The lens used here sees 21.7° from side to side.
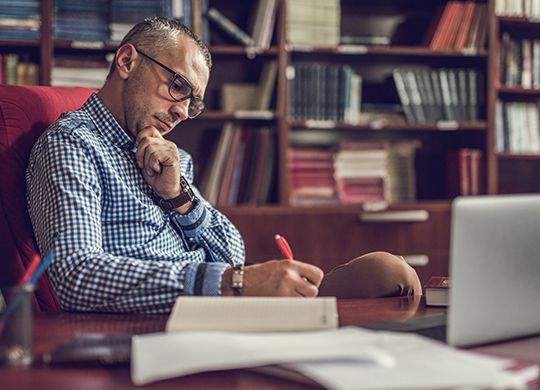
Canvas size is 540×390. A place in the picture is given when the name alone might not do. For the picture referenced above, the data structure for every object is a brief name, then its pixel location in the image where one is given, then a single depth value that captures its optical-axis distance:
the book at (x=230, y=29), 5.86
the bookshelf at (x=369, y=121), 5.82
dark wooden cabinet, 5.78
